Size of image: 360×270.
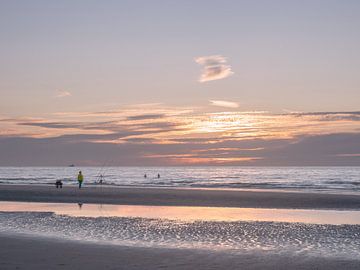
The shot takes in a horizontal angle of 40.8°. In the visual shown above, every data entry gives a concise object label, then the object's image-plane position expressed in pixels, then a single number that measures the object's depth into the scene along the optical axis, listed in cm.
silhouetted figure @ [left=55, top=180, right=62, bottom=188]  5530
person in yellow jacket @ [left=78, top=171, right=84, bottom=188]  5376
